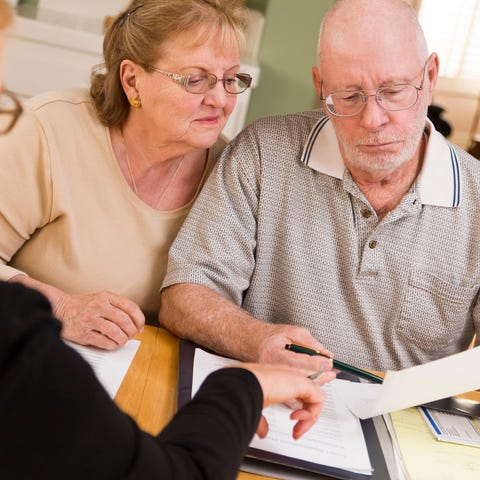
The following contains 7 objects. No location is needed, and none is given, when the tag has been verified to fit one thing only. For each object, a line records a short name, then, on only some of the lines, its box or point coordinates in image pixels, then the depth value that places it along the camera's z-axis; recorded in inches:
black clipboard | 44.0
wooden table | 46.9
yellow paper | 46.8
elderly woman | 64.3
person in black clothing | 26.5
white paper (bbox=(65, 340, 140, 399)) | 49.9
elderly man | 63.9
